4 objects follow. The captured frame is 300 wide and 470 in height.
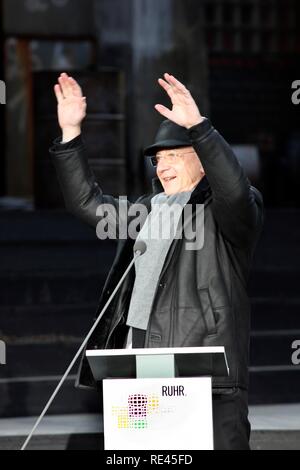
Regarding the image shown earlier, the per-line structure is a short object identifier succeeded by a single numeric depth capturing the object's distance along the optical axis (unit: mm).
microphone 10469
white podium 9609
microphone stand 10430
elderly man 10328
